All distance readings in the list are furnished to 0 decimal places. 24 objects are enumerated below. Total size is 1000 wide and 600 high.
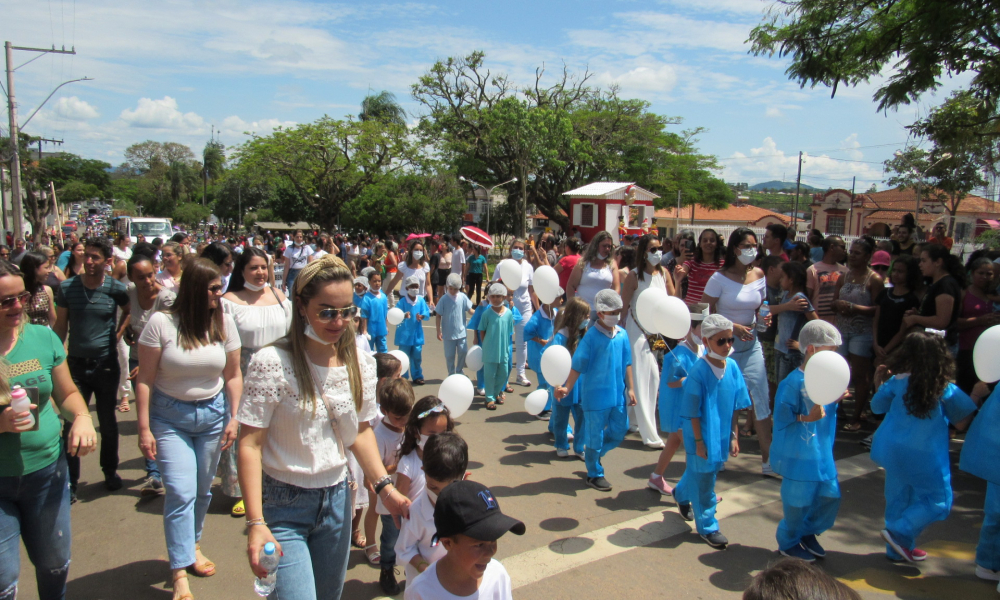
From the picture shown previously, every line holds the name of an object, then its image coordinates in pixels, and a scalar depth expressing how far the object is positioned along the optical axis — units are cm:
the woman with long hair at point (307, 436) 228
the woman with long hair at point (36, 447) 269
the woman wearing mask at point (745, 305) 551
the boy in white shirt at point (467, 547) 204
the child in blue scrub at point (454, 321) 798
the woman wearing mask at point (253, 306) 423
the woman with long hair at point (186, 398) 339
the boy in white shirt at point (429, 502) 285
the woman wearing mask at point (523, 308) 863
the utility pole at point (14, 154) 2306
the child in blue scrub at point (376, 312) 743
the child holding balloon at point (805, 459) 388
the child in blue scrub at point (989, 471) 380
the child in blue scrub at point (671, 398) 471
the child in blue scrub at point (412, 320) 785
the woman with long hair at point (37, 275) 476
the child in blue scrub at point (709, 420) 413
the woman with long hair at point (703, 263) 640
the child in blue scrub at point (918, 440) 390
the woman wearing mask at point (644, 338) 617
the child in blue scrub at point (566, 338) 583
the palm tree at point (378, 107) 5734
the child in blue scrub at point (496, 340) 721
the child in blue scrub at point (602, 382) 505
